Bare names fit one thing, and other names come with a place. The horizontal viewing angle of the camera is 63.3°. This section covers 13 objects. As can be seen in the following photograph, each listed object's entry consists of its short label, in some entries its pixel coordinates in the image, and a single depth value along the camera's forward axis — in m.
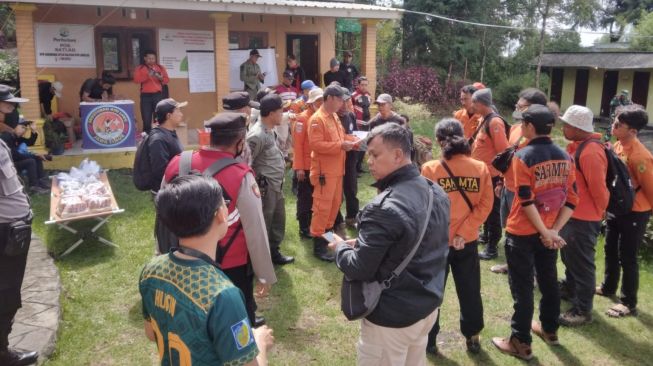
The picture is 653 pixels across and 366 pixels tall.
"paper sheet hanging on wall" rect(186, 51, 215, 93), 12.42
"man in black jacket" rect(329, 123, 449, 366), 2.54
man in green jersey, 1.77
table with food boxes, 5.78
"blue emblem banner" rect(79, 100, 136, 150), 9.40
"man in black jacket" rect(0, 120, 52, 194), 8.06
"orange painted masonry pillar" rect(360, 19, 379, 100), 13.37
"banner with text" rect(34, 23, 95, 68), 10.77
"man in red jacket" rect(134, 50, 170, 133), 10.30
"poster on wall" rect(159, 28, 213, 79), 12.03
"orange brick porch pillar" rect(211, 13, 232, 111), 11.18
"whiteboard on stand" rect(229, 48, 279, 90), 12.77
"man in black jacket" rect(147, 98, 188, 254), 4.45
